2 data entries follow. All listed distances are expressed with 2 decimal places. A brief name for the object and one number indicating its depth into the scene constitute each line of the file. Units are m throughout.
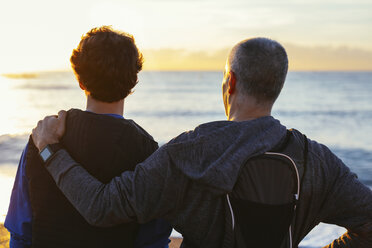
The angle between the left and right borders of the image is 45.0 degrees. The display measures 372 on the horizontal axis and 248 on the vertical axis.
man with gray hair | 1.78
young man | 1.95
